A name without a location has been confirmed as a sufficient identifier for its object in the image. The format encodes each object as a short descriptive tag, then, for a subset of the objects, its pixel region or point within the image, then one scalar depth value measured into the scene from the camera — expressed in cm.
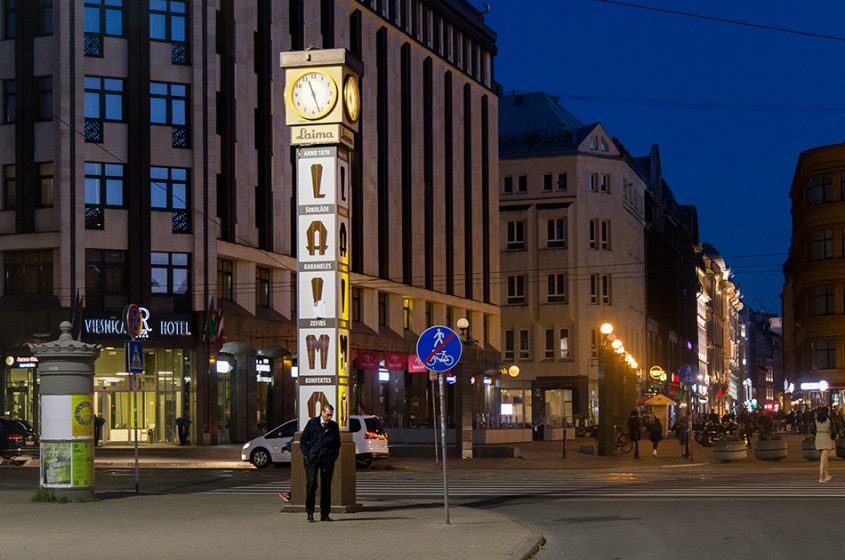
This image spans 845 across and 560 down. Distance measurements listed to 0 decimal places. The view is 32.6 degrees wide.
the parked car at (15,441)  4278
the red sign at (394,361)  7262
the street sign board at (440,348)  1983
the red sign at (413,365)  6700
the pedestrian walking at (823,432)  3088
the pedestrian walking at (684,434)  4522
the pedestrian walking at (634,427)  4825
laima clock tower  2148
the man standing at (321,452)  2006
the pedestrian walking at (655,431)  4828
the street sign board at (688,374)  4472
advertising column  2359
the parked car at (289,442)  3966
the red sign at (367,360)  6981
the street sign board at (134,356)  2733
